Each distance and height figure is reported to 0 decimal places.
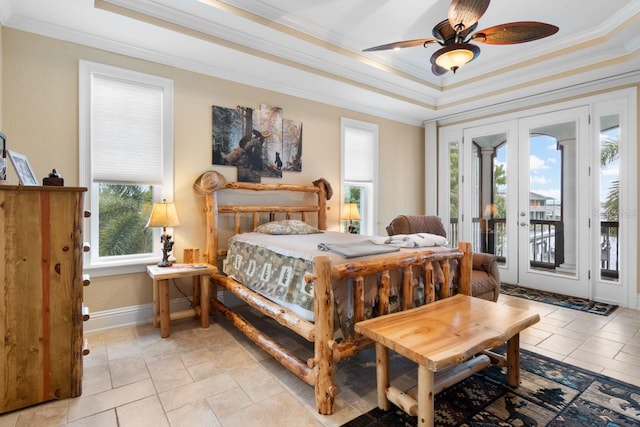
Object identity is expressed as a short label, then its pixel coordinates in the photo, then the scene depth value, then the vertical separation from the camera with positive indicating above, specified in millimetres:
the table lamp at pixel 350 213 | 4535 -15
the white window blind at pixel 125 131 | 2998 +793
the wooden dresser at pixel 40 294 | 1842 -493
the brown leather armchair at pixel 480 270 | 3006 -592
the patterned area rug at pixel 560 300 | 3734 -1134
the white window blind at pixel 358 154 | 4895 +910
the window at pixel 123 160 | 2969 +518
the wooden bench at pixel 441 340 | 1562 -670
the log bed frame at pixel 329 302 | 1816 -648
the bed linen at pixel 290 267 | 2002 -442
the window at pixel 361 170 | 4887 +663
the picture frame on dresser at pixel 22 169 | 1960 +283
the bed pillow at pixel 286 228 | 3442 -174
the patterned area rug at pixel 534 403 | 1778 -1165
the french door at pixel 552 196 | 3920 +228
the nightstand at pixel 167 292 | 2889 -782
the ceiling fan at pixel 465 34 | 2064 +1299
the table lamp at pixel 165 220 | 2992 -75
